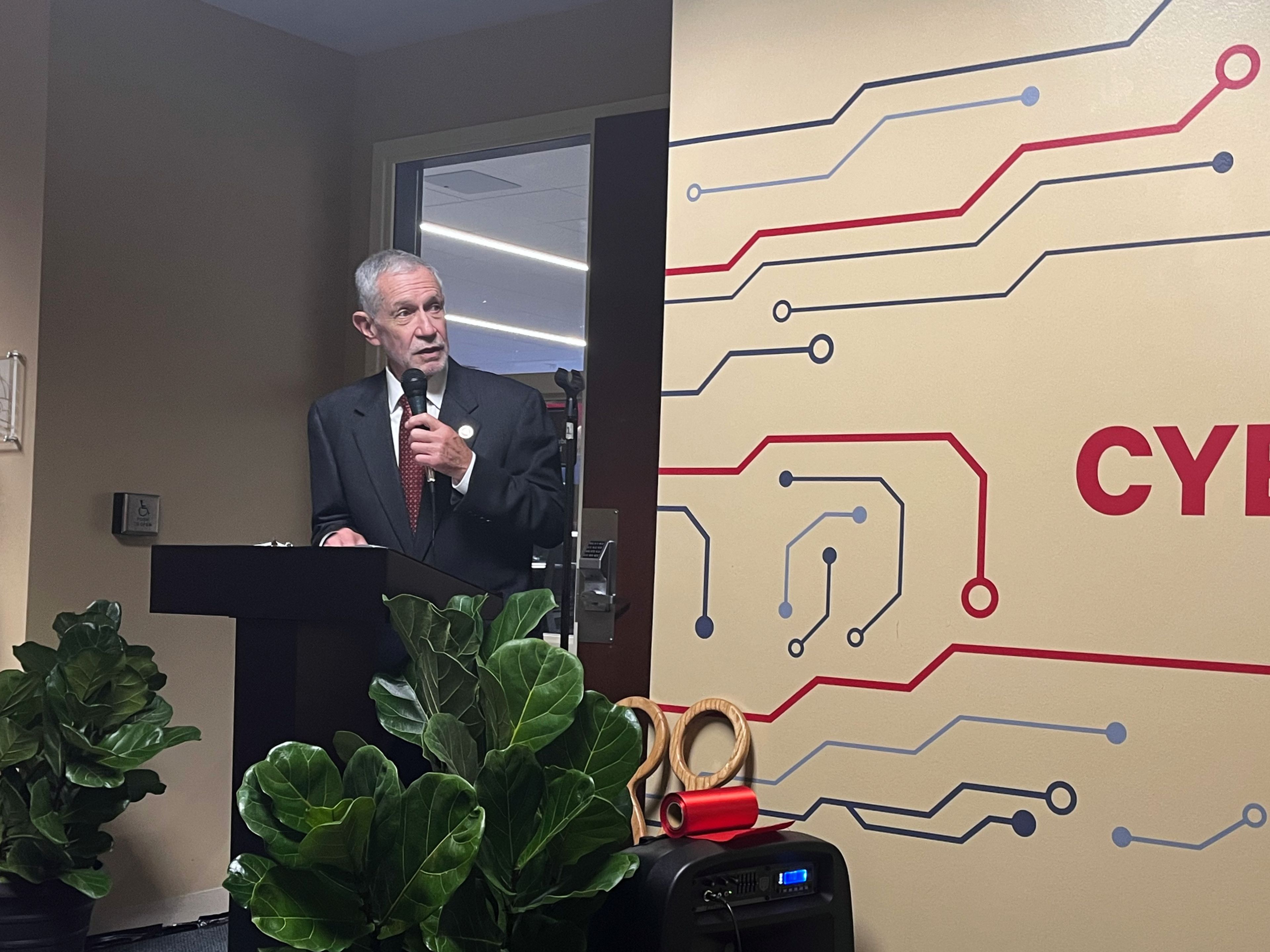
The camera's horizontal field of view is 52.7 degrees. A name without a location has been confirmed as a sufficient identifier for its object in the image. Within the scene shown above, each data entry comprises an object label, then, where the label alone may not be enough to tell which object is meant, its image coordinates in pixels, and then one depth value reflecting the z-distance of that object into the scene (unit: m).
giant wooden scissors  2.19
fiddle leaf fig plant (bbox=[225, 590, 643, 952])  1.73
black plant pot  3.04
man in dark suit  3.58
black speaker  1.83
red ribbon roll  1.96
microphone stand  3.16
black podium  2.06
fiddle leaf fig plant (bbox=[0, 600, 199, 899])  3.04
